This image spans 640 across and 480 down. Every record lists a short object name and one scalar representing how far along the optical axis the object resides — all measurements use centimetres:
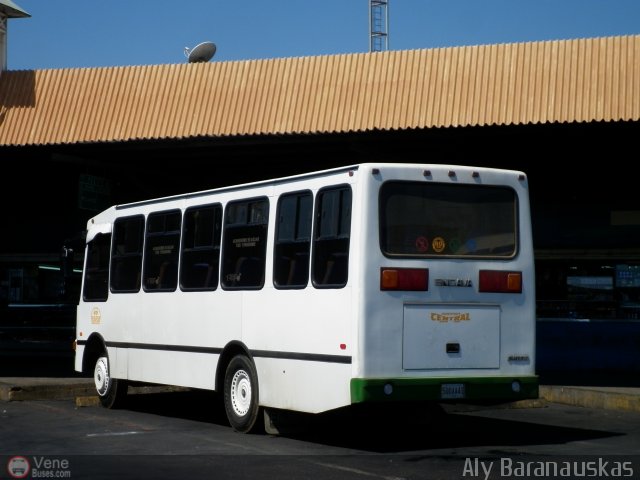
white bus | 1138
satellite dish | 2445
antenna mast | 4275
